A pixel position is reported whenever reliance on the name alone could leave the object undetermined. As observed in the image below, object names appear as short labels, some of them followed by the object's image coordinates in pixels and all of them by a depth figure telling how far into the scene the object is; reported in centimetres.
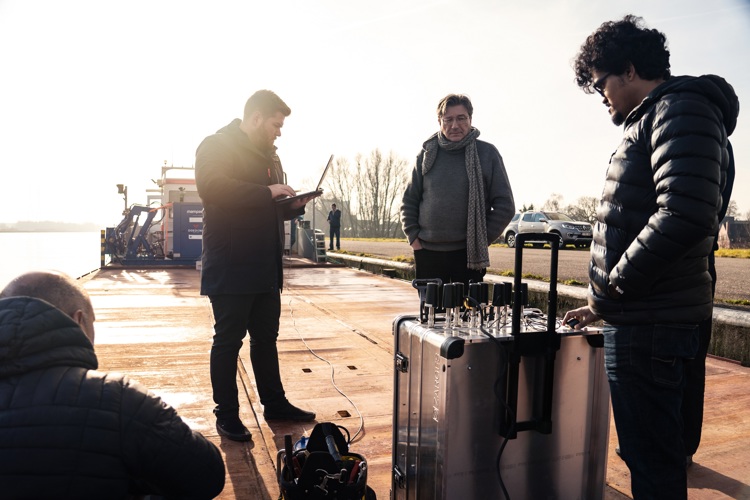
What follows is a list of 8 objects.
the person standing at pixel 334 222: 2352
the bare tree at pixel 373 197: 7588
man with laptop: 313
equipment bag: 207
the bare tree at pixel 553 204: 6817
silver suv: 2089
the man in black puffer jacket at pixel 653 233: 162
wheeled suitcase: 201
